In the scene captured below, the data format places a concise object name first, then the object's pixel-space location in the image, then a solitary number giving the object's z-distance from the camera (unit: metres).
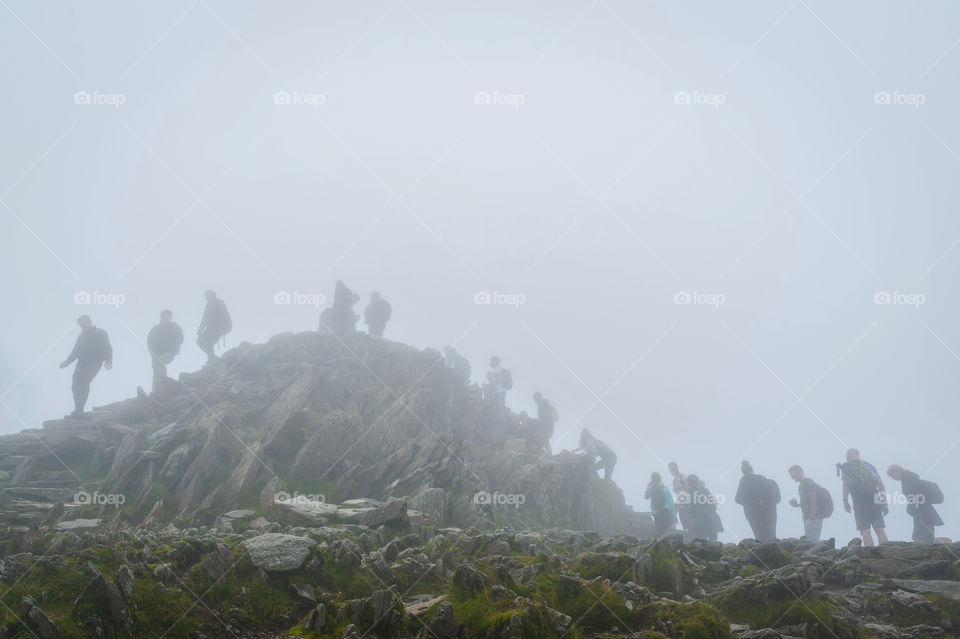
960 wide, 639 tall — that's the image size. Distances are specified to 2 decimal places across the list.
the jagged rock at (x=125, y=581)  10.41
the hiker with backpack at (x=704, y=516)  29.73
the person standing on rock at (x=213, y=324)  39.59
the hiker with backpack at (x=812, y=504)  25.69
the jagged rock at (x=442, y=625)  9.77
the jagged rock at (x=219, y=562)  12.02
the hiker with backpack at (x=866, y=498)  22.75
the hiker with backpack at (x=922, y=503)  22.47
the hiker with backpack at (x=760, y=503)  25.34
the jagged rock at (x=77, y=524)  19.62
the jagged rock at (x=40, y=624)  8.95
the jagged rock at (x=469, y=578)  11.71
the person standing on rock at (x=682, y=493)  30.11
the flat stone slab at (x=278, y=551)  12.71
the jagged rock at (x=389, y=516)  18.95
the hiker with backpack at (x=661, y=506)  28.91
